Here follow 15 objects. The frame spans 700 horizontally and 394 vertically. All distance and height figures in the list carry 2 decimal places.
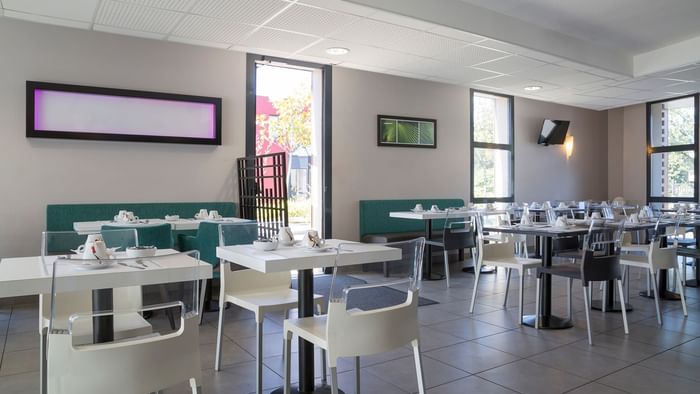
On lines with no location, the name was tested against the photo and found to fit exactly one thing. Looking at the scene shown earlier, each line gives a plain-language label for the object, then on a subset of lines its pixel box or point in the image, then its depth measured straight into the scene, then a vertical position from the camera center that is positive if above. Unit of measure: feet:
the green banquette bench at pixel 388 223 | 23.50 -1.54
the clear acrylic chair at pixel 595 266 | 12.02 -1.83
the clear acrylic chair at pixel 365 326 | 6.53 -1.83
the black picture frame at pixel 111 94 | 16.61 +2.90
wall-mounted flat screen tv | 31.24 +3.77
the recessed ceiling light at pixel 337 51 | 19.70 +5.71
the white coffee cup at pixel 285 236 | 8.84 -0.78
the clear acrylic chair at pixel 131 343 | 4.80 -1.57
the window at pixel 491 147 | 28.73 +2.62
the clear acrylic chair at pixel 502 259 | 14.10 -2.00
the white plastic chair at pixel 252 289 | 8.81 -1.92
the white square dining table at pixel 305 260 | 7.27 -1.03
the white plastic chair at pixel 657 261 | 14.03 -2.01
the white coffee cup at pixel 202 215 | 17.27 -0.78
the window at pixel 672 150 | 31.09 +2.69
